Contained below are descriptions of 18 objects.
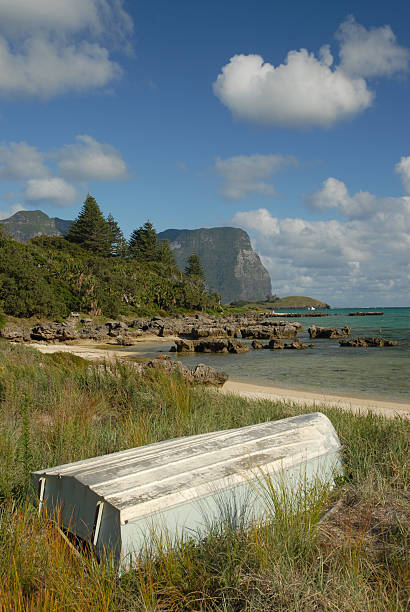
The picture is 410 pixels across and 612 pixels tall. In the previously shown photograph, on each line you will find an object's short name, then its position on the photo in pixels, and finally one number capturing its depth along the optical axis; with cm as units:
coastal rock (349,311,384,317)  12162
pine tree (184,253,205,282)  9469
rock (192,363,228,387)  1367
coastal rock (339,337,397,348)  3253
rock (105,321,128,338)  3600
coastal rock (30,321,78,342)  2998
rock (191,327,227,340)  3822
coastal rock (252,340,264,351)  3187
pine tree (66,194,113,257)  7306
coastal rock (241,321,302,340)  4222
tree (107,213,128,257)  8262
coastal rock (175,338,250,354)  2986
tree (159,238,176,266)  8700
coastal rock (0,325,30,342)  2703
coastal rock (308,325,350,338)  4244
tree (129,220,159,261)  8612
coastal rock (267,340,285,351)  3136
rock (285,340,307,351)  3133
